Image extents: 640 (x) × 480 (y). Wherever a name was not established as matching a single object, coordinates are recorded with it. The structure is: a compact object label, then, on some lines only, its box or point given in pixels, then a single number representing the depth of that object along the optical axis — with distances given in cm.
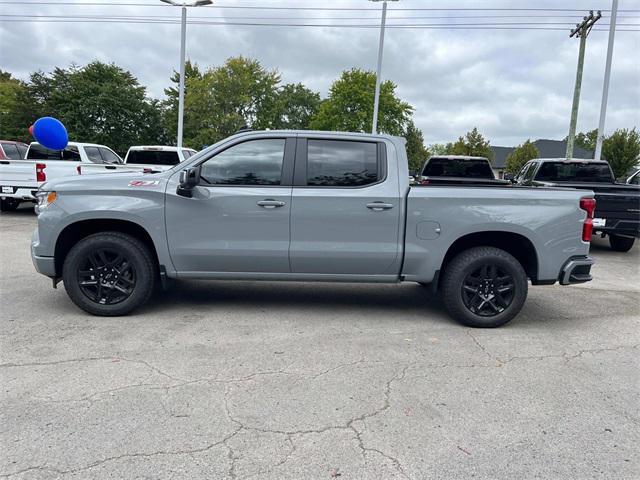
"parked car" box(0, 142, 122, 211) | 1162
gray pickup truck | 478
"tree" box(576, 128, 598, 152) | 7738
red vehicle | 1279
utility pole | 2305
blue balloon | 1134
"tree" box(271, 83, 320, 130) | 6656
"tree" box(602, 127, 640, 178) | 3525
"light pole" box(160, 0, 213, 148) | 1720
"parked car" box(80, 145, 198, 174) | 1423
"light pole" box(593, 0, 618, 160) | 1741
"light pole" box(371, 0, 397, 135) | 2038
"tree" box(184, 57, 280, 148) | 4425
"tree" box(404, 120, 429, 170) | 8122
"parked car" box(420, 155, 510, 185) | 1229
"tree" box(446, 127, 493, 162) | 5378
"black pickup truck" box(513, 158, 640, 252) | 923
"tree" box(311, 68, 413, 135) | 4809
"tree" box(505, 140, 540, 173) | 5463
